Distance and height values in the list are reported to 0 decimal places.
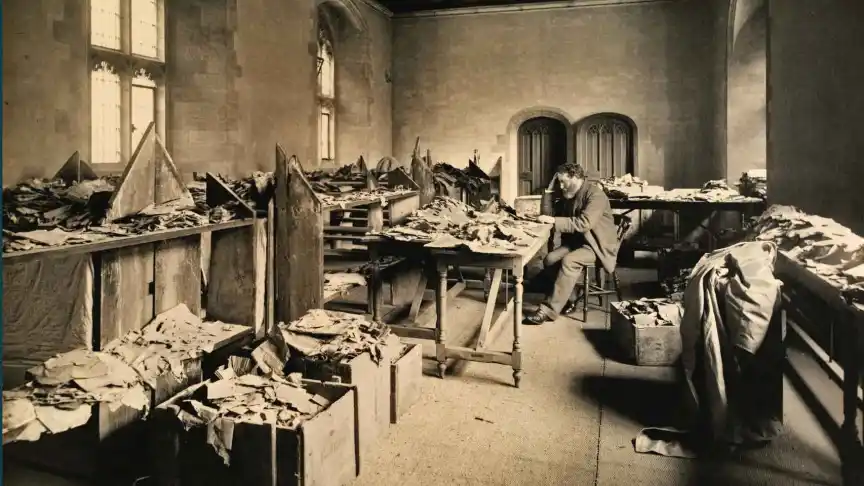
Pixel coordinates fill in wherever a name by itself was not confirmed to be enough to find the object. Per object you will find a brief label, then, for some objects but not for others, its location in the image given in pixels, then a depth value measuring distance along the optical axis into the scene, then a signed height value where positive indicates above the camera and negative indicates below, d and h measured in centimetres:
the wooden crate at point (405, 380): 350 -82
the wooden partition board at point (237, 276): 393 -24
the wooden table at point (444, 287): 407 -34
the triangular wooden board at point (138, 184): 338 +30
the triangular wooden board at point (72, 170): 480 +51
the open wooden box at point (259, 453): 250 -88
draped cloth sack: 301 -60
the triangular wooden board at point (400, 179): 668 +63
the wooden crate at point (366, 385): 310 -77
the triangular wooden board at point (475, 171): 961 +101
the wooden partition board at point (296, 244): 405 -4
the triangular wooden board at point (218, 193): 399 +28
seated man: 564 +1
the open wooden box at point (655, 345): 447 -76
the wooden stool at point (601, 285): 568 -50
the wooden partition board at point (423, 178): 700 +67
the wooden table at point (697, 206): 690 +36
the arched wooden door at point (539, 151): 1207 +166
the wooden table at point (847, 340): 262 -43
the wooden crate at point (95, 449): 278 -96
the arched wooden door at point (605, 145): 1155 +169
